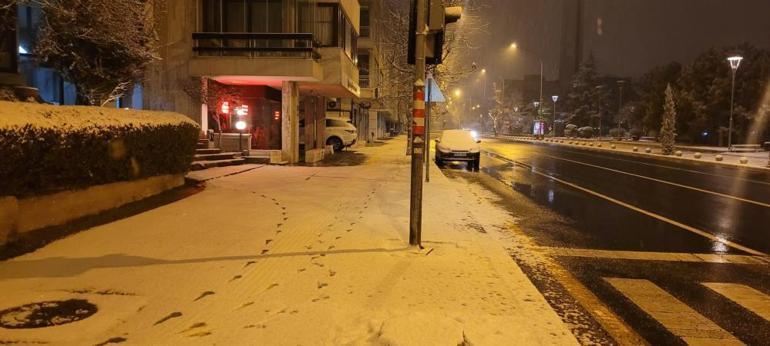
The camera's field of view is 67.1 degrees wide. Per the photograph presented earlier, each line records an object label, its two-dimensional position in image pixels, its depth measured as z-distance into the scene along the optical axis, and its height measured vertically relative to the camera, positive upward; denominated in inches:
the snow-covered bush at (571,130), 3329.2 +28.3
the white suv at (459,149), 885.8 -24.7
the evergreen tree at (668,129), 1378.0 +18.3
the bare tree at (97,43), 464.8 +72.3
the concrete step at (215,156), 663.0 -33.6
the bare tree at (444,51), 1153.4 +176.3
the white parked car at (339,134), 1273.4 -7.3
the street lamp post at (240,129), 801.6 +0.2
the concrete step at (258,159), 795.4 -40.7
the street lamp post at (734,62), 1330.0 +174.6
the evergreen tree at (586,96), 3307.1 +228.0
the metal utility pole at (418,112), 271.9 +9.5
